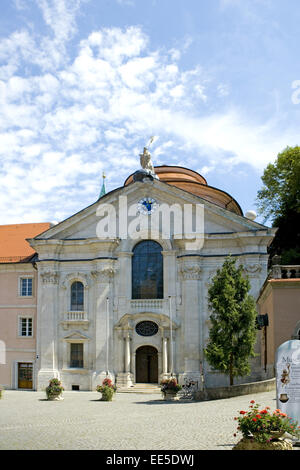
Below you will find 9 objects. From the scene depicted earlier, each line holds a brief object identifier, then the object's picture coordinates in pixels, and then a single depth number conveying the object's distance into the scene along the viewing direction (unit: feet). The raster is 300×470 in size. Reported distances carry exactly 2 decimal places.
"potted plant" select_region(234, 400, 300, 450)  38.04
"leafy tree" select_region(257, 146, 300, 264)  143.02
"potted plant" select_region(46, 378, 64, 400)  95.04
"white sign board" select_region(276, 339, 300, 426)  45.60
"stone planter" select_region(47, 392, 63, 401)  95.13
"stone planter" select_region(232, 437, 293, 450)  37.96
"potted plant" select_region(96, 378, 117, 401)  92.73
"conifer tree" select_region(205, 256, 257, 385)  93.50
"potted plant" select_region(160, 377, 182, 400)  94.32
